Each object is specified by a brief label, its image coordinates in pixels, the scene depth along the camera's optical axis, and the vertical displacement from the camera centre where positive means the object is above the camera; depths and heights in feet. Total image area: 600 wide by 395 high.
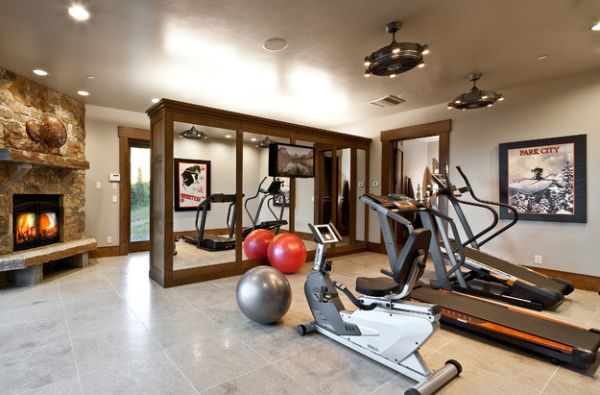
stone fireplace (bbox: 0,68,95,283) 14.20 +0.97
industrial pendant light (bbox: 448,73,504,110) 13.70 +4.15
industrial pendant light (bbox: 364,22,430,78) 9.50 +4.21
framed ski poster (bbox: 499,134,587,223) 14.38 +0.73
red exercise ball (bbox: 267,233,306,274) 16.24 -3.08
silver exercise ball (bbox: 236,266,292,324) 9.87 -3.22
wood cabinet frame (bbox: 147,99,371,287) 14.12 +0.95
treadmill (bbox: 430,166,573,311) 11.89 -3.52
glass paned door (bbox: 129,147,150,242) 22.89 +0.06
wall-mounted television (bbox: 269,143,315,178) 17.84 +1.95
